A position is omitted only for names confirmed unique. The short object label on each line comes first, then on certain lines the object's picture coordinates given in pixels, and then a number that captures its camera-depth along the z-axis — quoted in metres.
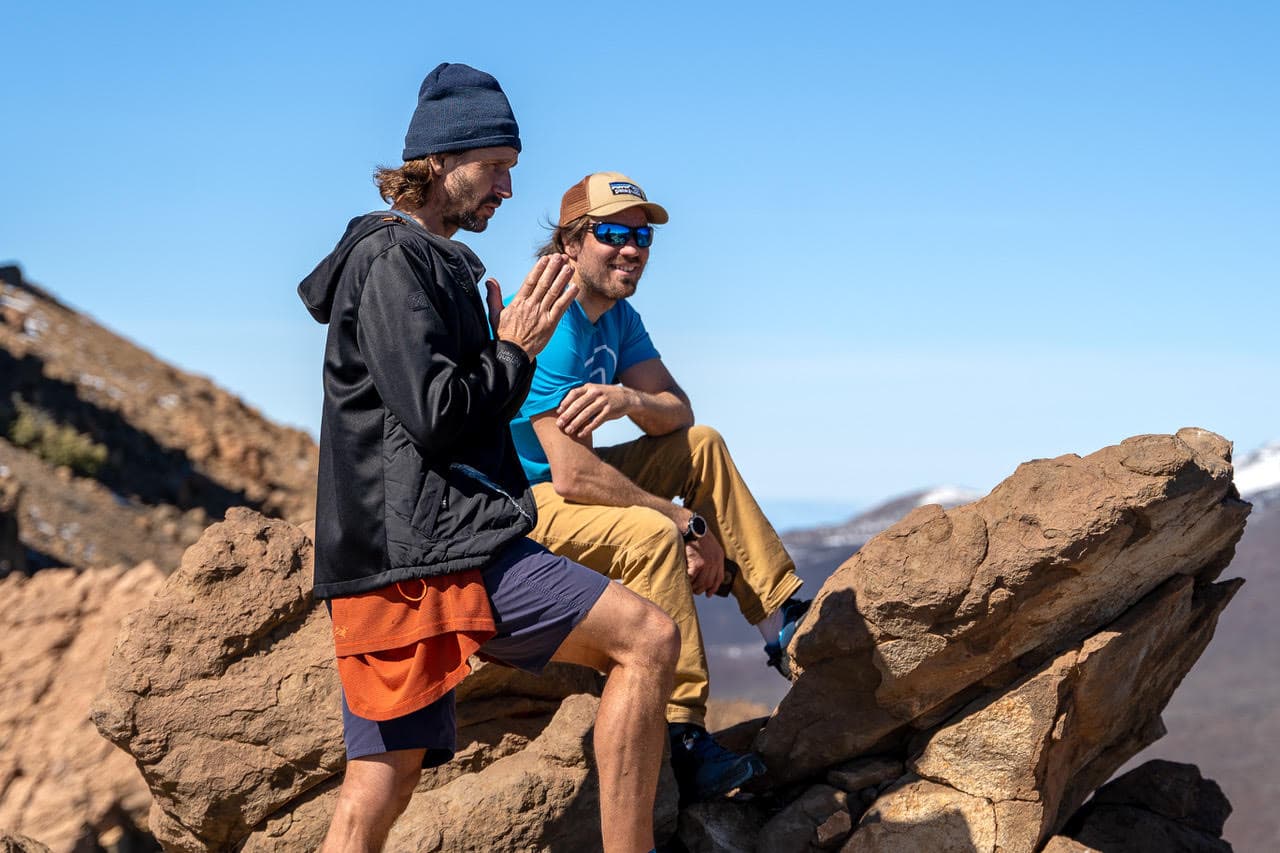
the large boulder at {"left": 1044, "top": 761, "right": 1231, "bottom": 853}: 5.66
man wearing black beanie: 3.41
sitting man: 4.90
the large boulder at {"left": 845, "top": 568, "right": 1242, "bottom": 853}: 4.91
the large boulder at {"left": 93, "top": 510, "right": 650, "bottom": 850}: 4.82
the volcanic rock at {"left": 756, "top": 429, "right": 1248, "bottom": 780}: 4.70
